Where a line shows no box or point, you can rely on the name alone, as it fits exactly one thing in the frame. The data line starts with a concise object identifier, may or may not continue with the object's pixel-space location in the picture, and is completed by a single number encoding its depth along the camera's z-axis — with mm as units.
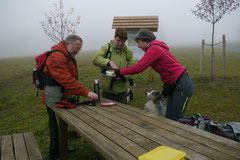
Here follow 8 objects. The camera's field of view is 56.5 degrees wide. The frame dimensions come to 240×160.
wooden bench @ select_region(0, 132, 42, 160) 2936
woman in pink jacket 3280
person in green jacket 4076
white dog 4488
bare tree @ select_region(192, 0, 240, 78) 11672
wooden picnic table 1762
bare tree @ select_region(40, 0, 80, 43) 13875
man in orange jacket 3176
